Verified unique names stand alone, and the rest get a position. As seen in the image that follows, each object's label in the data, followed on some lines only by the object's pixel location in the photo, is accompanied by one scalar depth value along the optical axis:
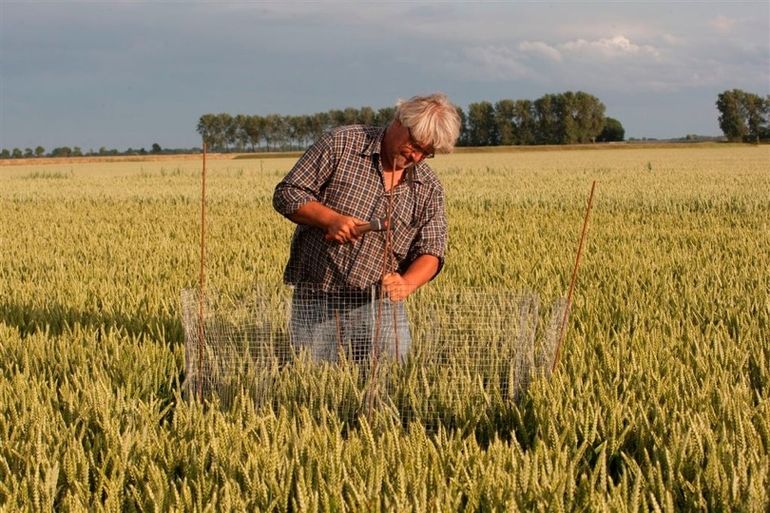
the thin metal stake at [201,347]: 3.08
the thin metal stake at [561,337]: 3.32
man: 3.50
